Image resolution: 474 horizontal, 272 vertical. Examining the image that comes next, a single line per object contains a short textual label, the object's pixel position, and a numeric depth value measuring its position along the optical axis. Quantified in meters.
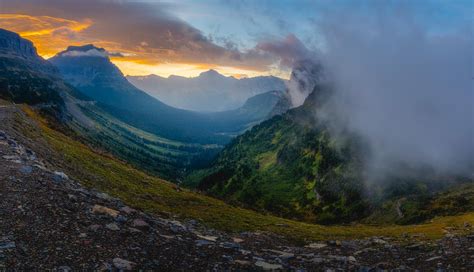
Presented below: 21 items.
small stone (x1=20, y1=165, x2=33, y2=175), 30.98
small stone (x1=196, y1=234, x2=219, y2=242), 31.64
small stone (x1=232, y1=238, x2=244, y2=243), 34.03
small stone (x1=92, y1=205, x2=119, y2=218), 28.28
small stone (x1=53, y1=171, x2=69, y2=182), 32.75
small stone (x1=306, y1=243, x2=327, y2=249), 38.66
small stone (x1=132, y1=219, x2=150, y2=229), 28.25
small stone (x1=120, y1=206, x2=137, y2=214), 30.94
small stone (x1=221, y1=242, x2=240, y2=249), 30.43
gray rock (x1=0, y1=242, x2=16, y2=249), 20.05
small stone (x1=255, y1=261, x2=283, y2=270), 26.46
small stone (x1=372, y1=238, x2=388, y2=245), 41.71
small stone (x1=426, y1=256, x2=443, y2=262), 30.44
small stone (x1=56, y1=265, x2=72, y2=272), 19.42
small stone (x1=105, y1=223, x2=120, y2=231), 26.11
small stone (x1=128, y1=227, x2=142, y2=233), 26.85
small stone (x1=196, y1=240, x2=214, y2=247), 28.91
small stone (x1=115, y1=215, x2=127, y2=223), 28.02
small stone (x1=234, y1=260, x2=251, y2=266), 26.24
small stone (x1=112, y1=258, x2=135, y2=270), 21.30
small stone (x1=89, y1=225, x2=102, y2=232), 24.97
